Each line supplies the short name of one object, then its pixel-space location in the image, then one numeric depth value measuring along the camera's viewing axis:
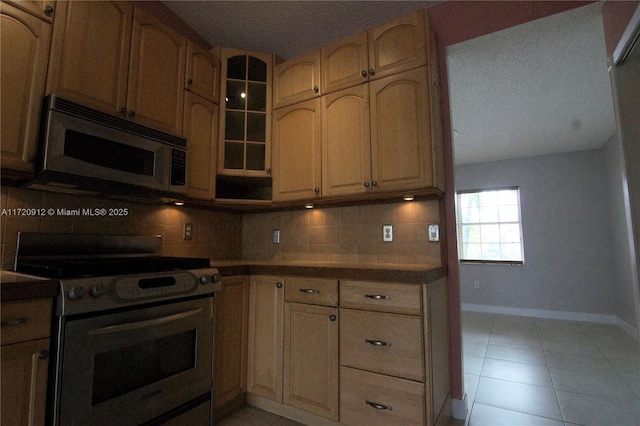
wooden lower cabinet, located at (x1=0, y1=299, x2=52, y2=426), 1.01
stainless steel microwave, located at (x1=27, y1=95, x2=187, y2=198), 1.40
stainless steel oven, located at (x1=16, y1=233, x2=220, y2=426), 1.15
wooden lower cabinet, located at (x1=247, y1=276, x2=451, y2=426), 1.54
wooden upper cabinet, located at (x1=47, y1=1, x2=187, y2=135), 1.51
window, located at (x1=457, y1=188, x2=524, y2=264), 5.17
